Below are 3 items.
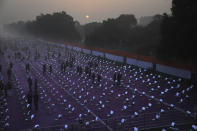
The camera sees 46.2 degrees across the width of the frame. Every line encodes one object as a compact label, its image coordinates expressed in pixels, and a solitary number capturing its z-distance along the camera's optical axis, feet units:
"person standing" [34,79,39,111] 49.73
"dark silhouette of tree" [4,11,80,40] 303.48
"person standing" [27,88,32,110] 51.34
